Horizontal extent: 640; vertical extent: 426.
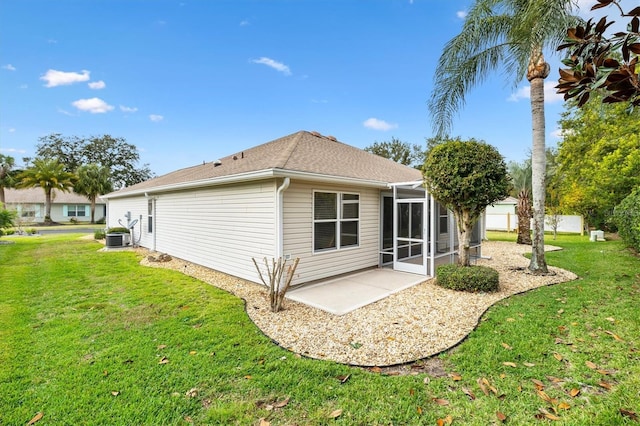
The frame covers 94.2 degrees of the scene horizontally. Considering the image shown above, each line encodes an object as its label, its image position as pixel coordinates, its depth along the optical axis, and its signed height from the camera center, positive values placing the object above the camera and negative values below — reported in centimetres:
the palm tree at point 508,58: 712 +431
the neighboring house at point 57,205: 3450 +120
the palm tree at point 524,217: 1465 -18
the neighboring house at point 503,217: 2314 -29
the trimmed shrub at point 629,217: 948 -15
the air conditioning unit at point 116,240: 1387 -119
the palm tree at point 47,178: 3106 +397
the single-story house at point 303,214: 695 +1
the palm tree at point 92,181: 3262 +370
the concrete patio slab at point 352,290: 589 -175
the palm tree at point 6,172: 3039 +439
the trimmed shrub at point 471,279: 650 -145
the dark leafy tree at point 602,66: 141 +74
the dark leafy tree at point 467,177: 656 +82
